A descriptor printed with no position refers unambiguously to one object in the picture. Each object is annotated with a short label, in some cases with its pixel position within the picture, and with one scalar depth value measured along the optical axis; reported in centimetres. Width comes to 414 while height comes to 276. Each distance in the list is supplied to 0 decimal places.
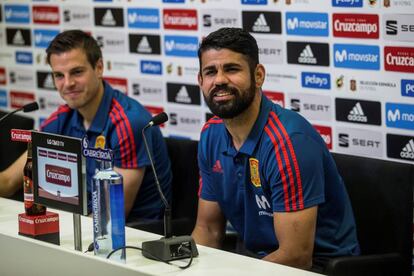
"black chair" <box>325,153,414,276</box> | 563
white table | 449
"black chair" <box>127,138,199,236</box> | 691
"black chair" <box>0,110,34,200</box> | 770
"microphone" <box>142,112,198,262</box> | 467
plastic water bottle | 463
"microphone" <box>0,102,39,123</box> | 580
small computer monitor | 470
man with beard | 551
